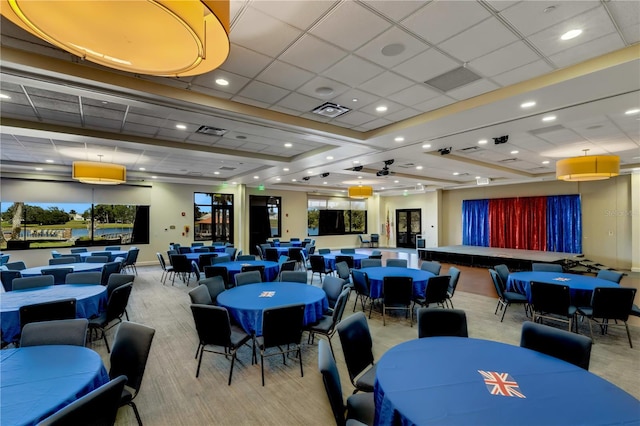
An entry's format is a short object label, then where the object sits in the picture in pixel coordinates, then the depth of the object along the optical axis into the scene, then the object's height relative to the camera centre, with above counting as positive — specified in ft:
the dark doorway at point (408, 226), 60.13 -1.92
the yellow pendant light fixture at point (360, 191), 39.55 +3.48
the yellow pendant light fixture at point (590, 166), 19.80 +3.45
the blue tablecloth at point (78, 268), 19.33 -3.63
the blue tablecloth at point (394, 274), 17.83 -3.73
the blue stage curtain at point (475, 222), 47.73 -0.92
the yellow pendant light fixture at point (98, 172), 22.27 +3.49
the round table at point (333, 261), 26.17 -3.89
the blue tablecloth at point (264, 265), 21.95 -3.80
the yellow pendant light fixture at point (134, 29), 5.43 +3.80
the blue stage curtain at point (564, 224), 38.52 -0.93
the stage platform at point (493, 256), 34.35 -4.96
